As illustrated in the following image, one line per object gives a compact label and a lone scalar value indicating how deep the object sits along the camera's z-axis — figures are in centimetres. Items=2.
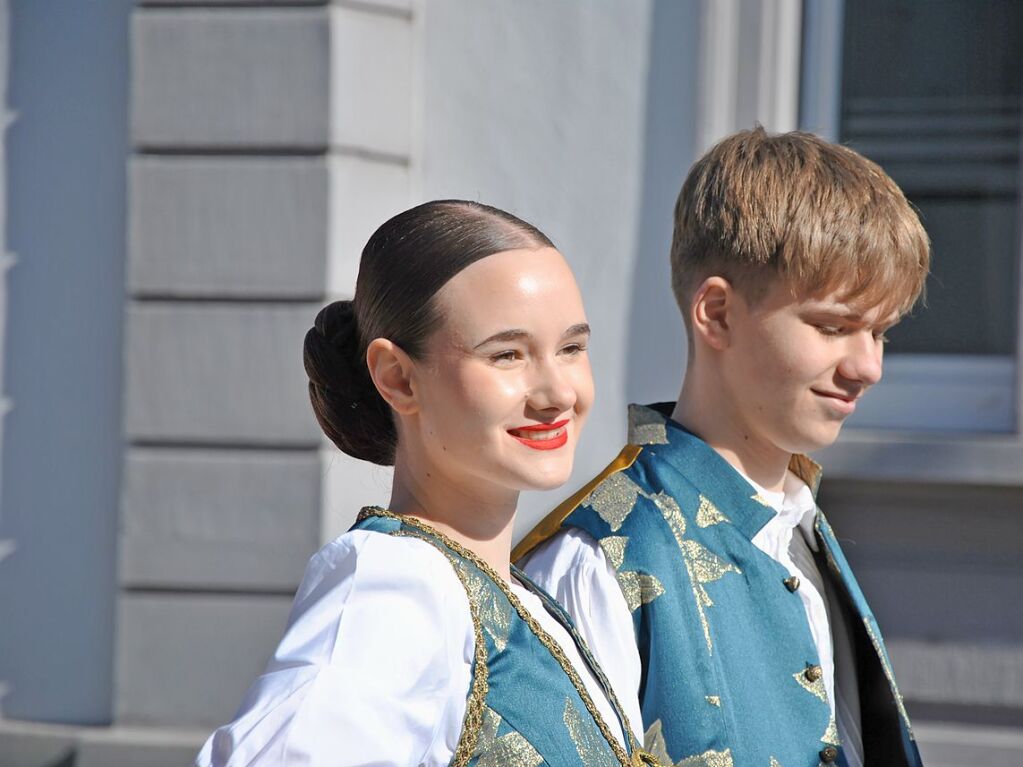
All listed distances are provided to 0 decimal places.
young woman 767
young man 801
